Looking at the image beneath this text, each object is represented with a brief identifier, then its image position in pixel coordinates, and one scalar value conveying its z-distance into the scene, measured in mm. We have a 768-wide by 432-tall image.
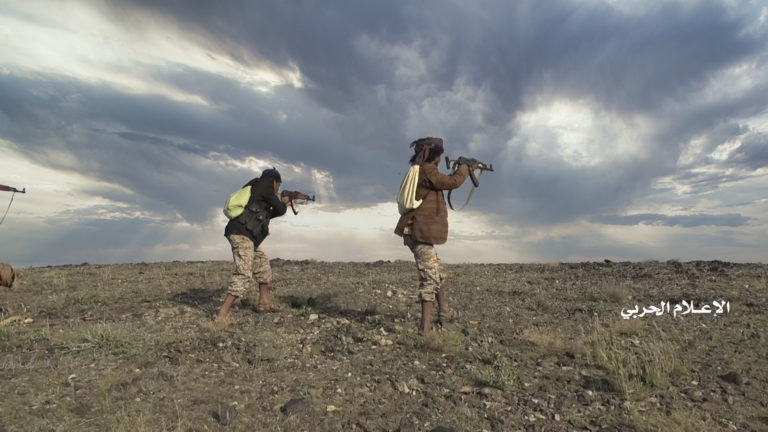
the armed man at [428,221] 6766
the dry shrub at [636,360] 5402
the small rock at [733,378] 5504
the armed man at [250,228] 7820
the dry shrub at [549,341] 6520
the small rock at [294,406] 4824
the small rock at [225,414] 4637
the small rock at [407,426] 4477
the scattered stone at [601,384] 5367
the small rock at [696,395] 5137
